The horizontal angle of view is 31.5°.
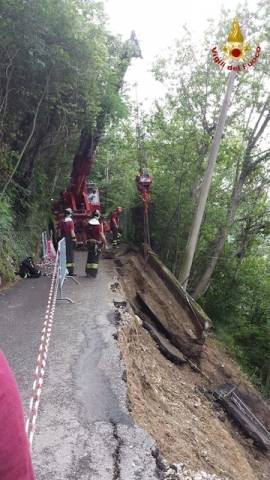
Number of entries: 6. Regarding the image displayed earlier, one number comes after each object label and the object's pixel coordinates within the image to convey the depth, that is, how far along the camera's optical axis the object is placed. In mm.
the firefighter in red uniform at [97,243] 12875
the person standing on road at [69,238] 12822
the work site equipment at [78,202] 18688
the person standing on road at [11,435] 1290
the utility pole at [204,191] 14234
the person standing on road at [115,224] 20688
